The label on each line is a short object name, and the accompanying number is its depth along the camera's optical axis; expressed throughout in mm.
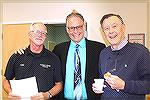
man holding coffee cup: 1531
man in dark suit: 1963
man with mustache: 1884
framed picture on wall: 4137
